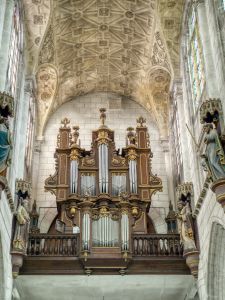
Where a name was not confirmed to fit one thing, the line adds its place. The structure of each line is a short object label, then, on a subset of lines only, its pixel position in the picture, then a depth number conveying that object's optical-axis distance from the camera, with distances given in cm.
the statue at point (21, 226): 1739
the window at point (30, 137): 2312
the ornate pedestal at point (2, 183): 1317
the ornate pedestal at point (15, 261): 1720
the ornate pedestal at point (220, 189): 1327
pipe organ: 1850
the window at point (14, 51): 1867
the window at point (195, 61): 1864
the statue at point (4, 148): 1343
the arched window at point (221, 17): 1592
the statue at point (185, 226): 1764
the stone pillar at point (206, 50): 1580
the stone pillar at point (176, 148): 2253
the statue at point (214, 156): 1347
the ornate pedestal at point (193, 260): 1741
